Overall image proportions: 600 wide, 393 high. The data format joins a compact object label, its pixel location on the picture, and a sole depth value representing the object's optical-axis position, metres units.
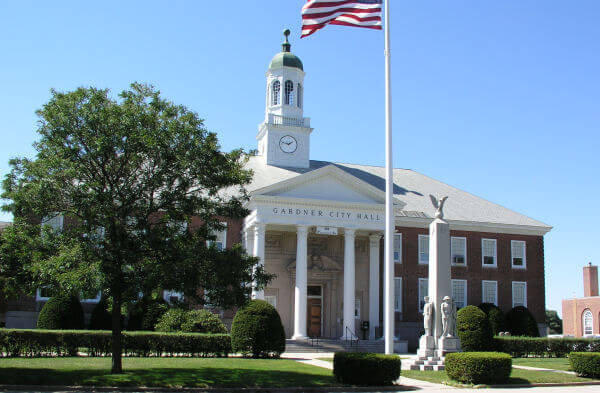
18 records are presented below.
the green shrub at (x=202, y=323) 32.88
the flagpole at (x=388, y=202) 20.08
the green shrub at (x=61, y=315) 33.81
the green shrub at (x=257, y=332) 28.62
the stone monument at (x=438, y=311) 23.75
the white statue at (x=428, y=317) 24.25
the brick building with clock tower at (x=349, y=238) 38.25
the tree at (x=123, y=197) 18.47
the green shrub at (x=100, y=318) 34.88
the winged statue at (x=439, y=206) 25.78
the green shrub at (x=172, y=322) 32.94
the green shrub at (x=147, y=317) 35.06
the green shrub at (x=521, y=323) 42.44
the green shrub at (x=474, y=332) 26.95
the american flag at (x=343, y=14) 19.80
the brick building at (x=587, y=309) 67.50
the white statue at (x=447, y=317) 23.73
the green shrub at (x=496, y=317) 41.98
